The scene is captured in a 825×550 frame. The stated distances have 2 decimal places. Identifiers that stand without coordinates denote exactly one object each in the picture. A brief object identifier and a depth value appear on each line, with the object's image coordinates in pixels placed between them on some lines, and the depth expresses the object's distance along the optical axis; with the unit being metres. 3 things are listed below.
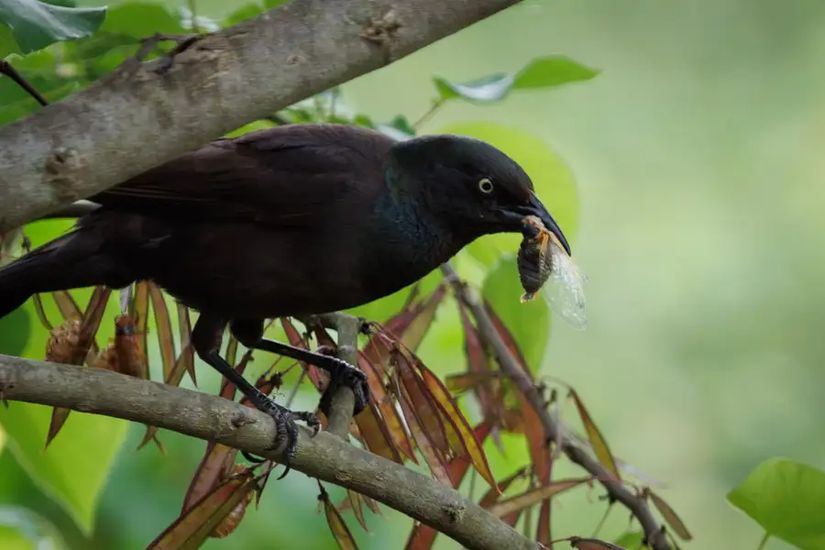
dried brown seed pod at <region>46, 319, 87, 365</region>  4.60
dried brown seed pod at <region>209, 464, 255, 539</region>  4.45
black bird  5.19
